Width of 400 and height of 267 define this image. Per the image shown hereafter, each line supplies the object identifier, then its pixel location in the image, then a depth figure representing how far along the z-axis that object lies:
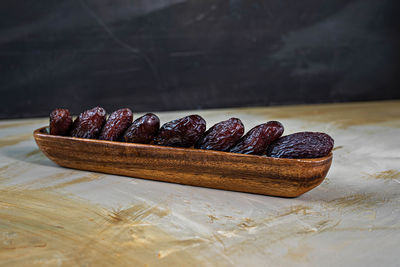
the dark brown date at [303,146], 0.41
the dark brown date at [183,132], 0.46
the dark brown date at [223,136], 0.44
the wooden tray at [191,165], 0.41
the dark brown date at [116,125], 0.49
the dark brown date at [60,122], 0.51
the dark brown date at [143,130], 0.47
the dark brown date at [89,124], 0.50
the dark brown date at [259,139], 0.43
